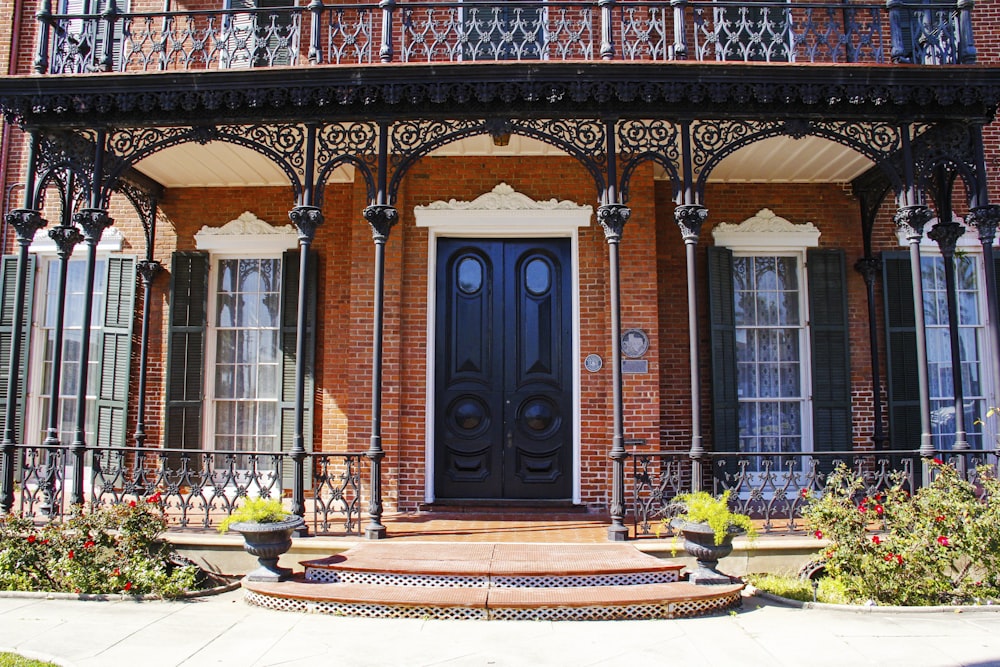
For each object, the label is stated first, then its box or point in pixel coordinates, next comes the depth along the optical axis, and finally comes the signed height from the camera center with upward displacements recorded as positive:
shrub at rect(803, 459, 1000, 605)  5.48 -1.18
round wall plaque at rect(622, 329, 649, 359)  7.84 +0.68
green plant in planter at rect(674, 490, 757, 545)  5.42 -0.93
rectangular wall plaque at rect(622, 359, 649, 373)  7.82 +0.42
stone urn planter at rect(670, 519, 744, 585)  5.46 -1.19
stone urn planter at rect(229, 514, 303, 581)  5.54 -1.17
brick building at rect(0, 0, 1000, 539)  6.66 +1.86
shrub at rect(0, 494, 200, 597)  5.71 -1.33
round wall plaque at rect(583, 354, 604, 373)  7.93 +0.44
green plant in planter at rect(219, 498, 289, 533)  5.60 -0.92
